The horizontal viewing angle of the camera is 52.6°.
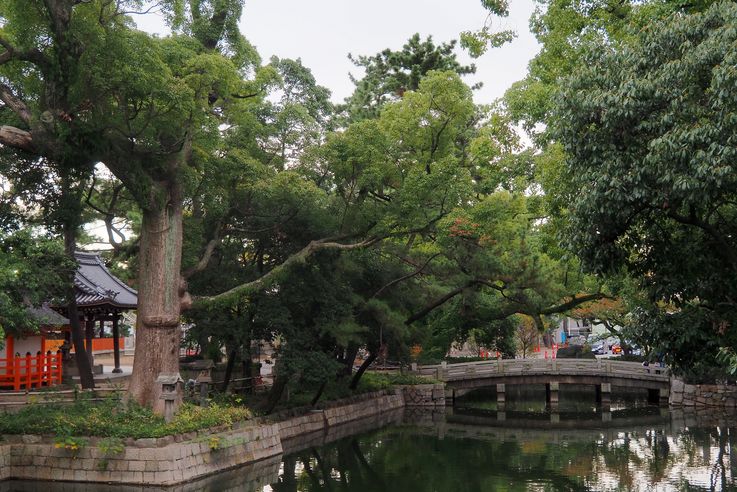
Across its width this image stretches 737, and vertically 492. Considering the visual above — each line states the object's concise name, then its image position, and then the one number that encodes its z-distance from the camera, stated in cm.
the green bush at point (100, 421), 1579
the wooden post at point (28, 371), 2226
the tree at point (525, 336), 4275
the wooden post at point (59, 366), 2414
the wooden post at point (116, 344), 2760
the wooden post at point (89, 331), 2716
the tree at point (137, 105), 1441
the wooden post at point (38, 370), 2305
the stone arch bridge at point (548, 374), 3181
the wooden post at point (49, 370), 2361
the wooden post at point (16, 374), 2195
